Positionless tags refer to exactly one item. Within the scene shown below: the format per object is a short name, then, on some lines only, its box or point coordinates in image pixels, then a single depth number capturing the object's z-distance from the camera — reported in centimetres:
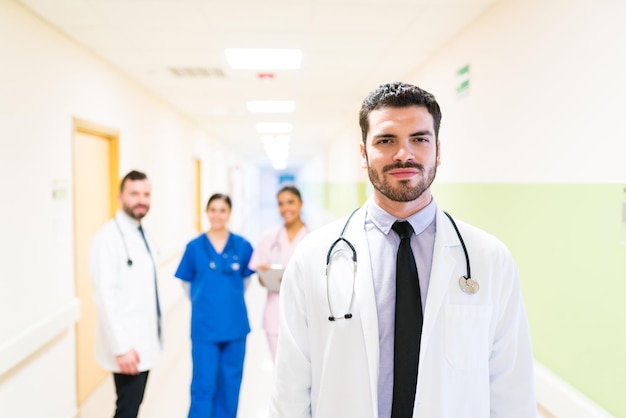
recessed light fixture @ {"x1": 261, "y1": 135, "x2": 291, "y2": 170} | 952
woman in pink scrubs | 274
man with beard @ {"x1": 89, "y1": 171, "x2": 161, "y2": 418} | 219
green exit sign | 295
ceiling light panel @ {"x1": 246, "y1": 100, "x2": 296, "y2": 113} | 548
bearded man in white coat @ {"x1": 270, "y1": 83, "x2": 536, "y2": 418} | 114
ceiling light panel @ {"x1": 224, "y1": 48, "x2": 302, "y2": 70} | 343
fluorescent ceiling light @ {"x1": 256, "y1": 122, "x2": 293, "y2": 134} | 745
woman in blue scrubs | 257
